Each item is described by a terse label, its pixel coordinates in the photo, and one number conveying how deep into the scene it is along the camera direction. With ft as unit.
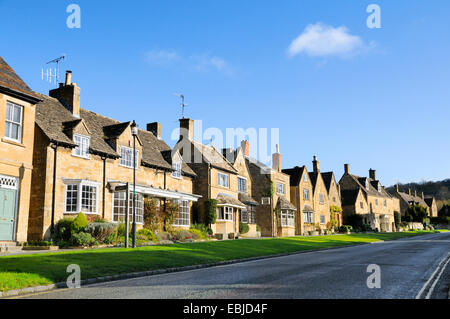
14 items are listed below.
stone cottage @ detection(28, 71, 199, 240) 78.23
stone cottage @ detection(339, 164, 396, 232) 245.45
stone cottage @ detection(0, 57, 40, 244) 66.85
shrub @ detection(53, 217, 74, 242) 76.31
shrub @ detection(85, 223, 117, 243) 77.56
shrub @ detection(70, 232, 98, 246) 73.87
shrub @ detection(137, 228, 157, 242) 88.32
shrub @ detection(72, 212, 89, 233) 76.07
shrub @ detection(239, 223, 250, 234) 138.58
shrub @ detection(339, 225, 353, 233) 206.90
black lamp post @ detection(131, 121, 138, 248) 67.36
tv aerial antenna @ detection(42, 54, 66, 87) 101.41
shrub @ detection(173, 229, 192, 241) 98.48
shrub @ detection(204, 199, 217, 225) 122.83
